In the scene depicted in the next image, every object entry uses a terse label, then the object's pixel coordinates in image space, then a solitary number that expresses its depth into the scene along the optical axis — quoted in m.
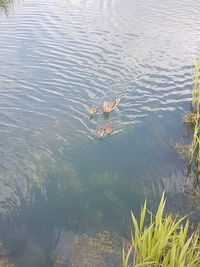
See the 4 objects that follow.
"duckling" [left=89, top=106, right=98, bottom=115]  10.10
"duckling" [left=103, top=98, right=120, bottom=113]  10.12
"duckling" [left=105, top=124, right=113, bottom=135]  9.45
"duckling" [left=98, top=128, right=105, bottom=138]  9.28
